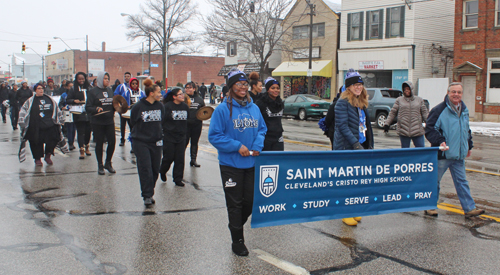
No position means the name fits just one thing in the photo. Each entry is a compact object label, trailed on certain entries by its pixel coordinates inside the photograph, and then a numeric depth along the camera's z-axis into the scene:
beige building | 33.56
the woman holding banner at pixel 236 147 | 4.49
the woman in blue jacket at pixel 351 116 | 5.51
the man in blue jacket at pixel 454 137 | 5.90
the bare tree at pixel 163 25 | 48.56
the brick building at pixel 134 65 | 74.56
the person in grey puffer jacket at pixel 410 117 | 7.10
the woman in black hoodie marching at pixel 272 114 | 6.43
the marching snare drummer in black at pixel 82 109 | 10.64
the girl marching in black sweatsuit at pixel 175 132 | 7.79
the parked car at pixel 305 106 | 24.30
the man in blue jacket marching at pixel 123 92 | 10.92
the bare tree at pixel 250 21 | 33.25
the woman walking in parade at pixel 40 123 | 9.73
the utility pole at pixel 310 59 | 29.27
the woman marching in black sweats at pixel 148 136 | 6.55
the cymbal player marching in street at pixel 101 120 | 8.78
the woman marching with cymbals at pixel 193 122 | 9.29
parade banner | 4.68
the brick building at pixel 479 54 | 23.67
